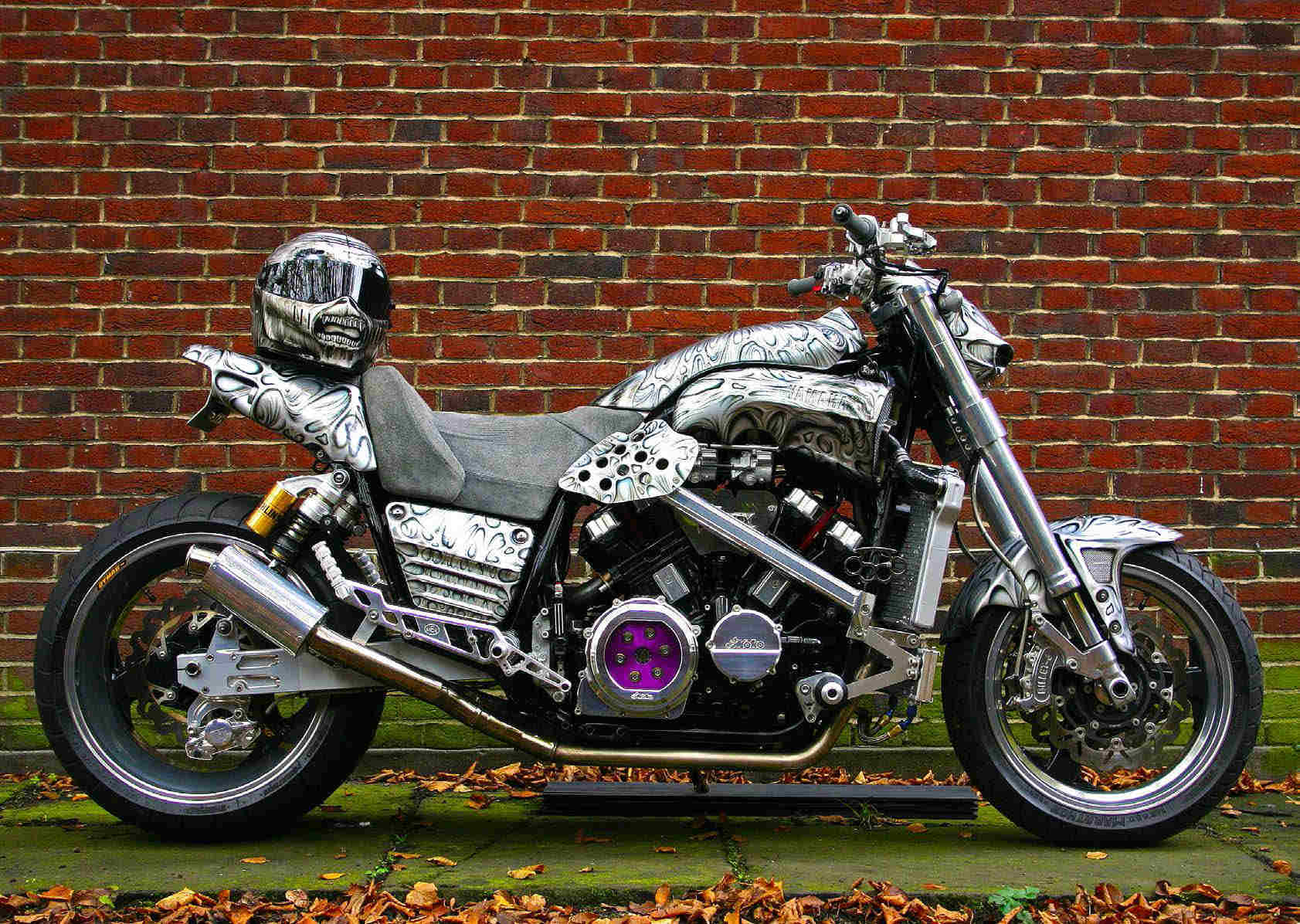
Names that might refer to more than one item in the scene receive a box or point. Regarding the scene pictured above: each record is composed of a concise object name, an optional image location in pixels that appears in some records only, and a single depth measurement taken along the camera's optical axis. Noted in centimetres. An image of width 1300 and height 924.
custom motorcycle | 324
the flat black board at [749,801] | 365
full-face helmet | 332
